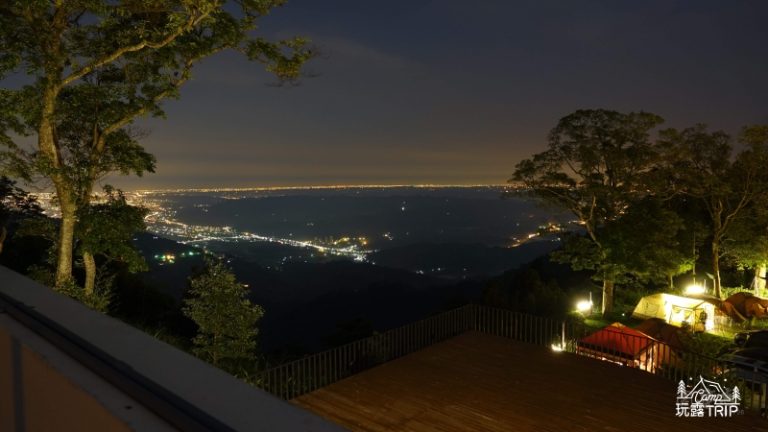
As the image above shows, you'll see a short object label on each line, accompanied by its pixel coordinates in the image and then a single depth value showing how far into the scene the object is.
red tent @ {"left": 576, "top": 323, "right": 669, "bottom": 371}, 11.55
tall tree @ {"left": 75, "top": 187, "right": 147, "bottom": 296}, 9.36
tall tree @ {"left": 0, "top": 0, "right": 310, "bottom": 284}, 7.99
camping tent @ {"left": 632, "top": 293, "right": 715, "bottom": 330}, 16.56
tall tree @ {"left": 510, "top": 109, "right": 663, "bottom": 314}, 18.80
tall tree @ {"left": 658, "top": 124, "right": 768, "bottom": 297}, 18.70
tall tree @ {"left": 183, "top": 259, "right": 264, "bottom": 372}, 9.95
